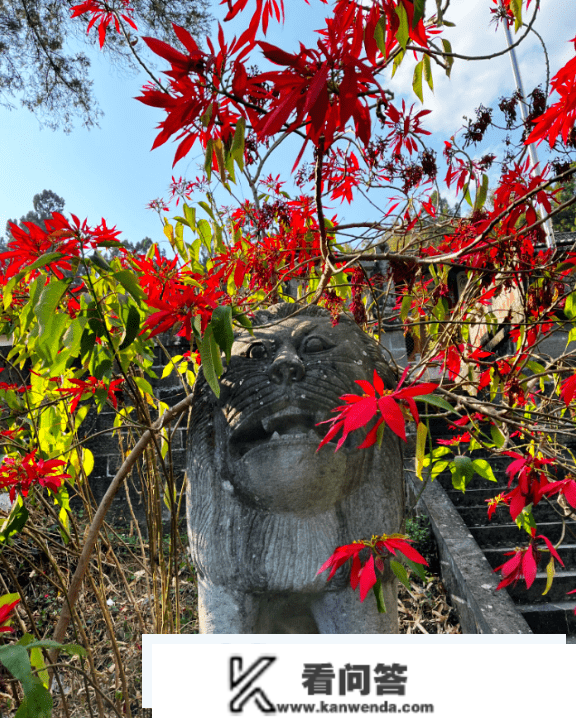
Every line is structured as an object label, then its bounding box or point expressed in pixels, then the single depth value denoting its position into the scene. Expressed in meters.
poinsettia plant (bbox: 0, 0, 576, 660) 0.99
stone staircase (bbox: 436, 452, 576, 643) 2.81
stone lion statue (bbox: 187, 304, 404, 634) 1.40
